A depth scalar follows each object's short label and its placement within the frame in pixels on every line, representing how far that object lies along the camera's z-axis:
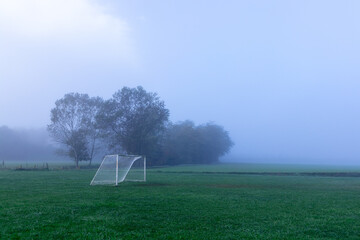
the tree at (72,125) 67.88
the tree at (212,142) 115.69
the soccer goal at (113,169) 29.94
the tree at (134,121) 73.88
